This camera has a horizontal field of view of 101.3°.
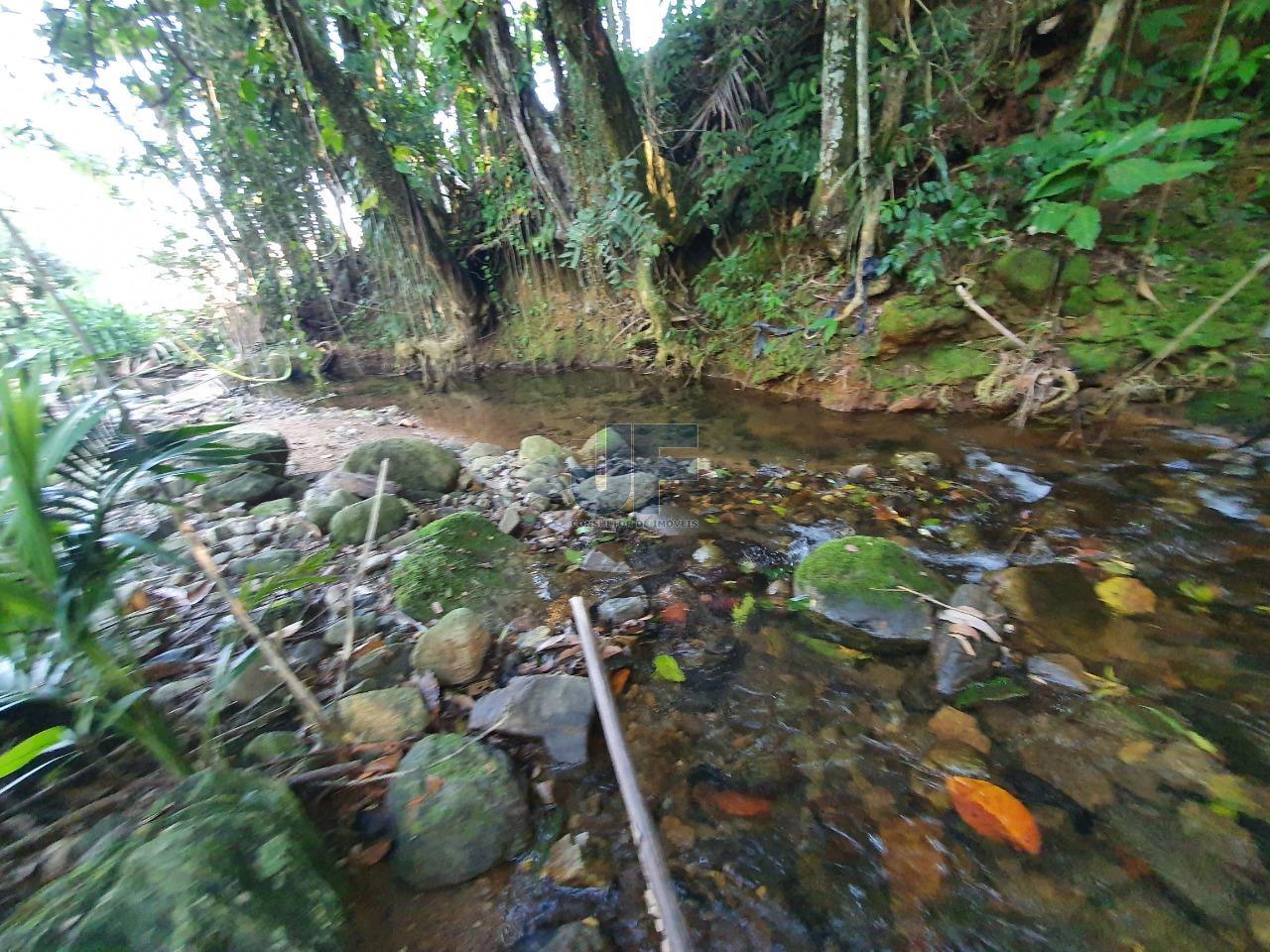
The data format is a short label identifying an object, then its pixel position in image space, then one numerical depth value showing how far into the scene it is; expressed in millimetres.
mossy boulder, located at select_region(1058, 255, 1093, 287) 4266
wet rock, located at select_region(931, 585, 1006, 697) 2008
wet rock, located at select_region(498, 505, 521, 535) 3308
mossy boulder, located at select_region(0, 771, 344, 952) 920
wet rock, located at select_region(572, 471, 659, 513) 3703
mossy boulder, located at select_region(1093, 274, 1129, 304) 4125
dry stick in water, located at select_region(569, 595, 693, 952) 1077
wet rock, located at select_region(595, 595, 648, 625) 2480
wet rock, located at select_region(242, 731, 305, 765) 1543
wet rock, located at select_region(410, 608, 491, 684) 2051
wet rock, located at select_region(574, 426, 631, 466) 4660
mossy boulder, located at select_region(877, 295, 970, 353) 4664
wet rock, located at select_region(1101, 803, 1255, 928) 1324
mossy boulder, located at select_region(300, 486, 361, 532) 3137
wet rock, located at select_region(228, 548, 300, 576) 2605
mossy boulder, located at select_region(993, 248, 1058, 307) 4371
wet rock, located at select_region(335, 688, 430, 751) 1715
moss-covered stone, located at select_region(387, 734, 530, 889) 1395
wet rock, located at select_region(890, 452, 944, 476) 3779
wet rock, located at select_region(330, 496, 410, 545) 2969
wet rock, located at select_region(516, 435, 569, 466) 4496
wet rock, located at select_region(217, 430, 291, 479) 3846
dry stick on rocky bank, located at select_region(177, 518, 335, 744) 1354
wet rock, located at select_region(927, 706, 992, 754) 1786
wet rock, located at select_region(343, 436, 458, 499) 3758
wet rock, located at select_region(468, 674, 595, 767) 1754
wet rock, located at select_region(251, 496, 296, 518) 3348
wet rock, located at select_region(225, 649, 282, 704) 1735
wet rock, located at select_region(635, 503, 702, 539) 3307
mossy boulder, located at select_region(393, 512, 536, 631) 2461
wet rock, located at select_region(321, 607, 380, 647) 2186
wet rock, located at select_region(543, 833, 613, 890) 1412
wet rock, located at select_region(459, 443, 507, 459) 4837
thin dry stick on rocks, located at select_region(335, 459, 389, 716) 1806
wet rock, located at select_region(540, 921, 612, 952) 1255
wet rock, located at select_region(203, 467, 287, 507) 3562
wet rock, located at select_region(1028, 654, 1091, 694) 1965
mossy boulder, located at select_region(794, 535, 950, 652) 2260
